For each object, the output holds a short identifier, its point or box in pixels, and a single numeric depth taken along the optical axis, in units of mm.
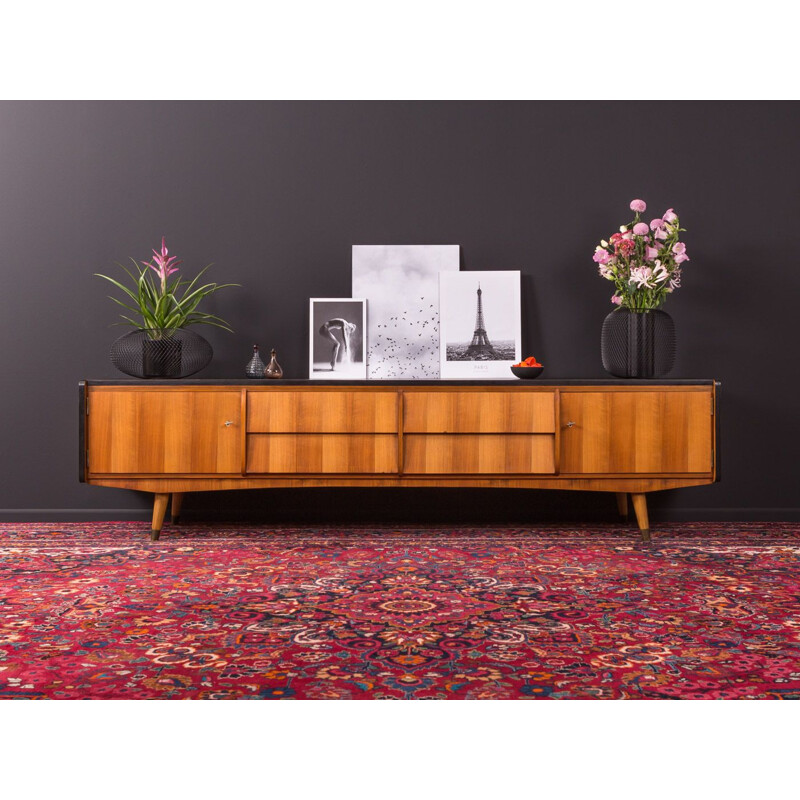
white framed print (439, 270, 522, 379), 3760
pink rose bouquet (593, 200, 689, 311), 3477
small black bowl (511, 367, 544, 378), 3438
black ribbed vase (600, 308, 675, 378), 3463
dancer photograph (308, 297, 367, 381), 3748
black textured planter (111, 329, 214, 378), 3439
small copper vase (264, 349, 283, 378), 3586
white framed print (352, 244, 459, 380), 3764
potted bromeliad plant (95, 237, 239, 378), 3457
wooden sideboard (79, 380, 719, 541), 3234
